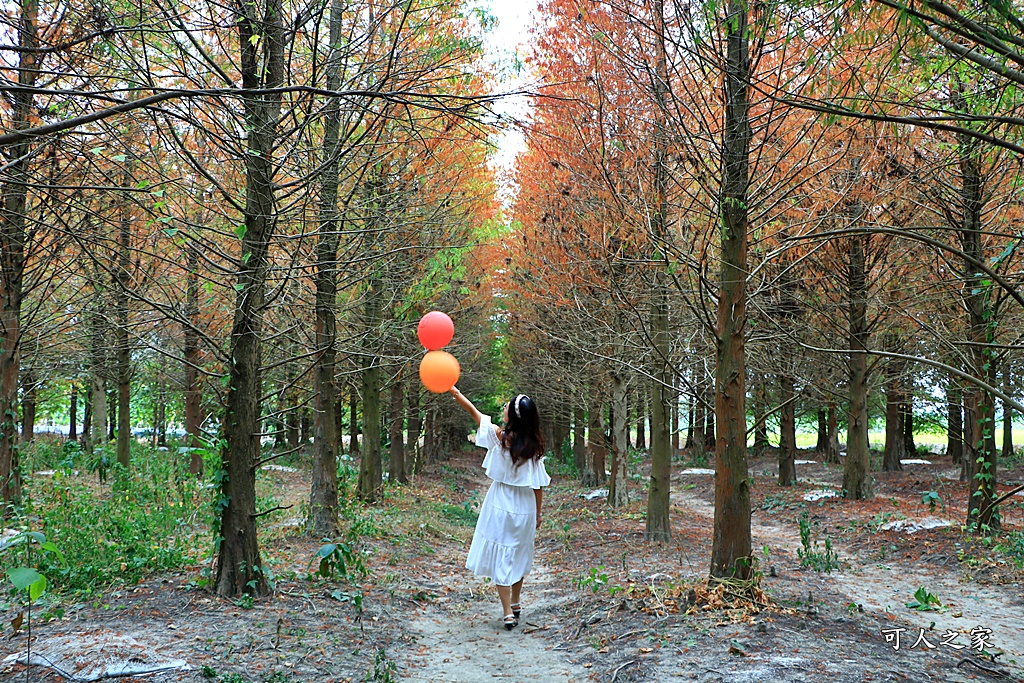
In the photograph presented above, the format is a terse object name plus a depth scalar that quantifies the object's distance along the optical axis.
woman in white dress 6.23
